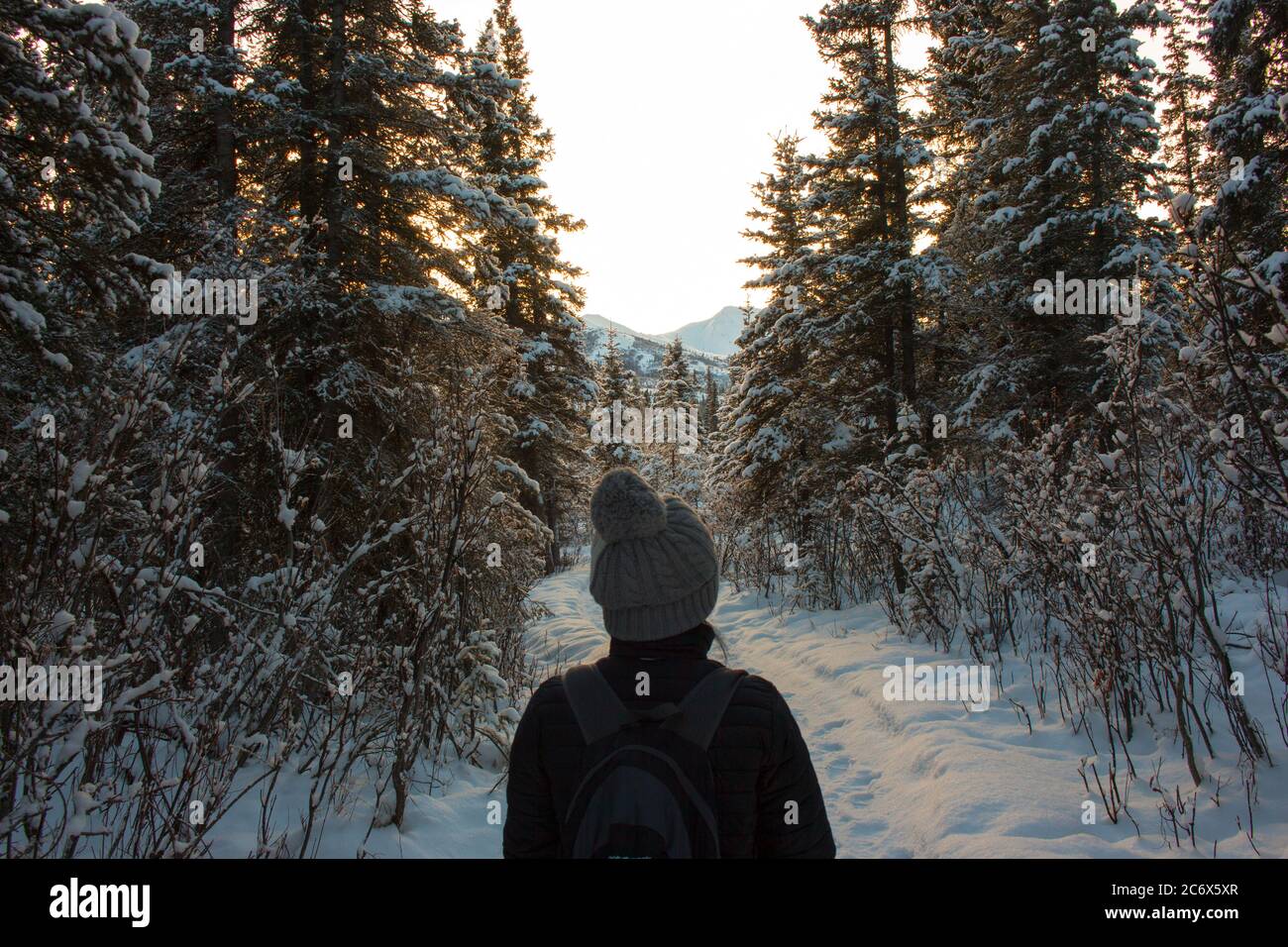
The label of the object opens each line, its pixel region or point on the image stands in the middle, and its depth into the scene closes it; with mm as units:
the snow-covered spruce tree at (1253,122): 10344
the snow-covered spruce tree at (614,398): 30281
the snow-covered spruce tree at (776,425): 13703
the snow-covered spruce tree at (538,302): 17516
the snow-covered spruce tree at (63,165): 3715
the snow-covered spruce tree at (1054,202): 11586
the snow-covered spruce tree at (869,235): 12078
